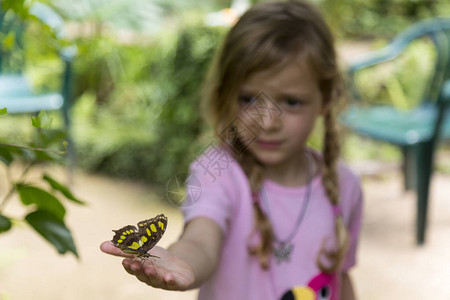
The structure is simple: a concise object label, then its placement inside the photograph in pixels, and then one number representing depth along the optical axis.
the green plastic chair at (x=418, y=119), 2.63
